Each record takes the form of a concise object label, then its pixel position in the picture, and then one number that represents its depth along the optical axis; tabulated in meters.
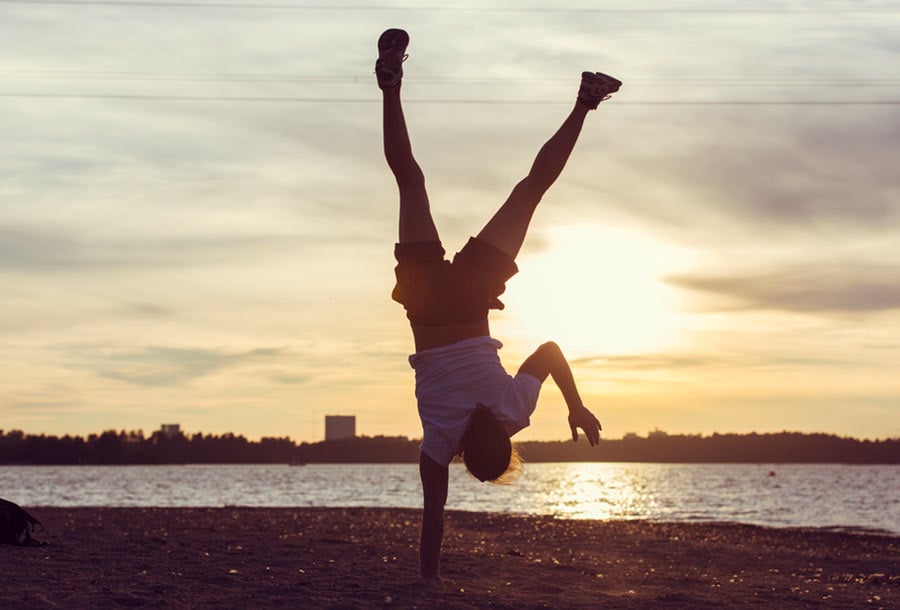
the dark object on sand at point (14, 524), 10.66
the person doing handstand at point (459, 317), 7.18
